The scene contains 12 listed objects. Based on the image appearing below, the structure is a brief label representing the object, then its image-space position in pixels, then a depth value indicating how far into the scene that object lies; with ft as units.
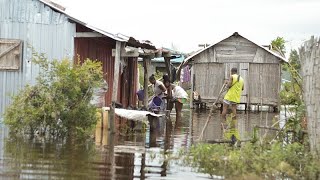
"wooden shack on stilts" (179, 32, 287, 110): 100.01
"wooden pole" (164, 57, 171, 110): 78.17
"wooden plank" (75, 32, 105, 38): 57.16
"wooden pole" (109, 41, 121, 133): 52.75
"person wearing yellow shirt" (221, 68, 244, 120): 67.23
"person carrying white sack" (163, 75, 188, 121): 74.45
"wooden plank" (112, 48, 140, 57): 57.52
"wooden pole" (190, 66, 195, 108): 104.85
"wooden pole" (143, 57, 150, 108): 70.74
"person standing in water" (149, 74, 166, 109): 69.15
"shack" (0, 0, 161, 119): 57.36
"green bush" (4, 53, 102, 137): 47.16
